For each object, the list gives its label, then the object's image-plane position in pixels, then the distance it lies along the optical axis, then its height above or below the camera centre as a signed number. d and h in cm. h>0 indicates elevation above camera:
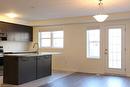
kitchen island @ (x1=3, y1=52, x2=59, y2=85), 327 -81
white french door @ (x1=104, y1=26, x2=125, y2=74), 426 -26
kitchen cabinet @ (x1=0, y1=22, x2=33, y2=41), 463 +61
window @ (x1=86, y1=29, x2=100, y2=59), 463 +4
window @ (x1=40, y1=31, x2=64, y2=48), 528 +26
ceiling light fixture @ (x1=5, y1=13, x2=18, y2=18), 439 +126
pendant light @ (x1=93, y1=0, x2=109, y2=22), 294 +77
